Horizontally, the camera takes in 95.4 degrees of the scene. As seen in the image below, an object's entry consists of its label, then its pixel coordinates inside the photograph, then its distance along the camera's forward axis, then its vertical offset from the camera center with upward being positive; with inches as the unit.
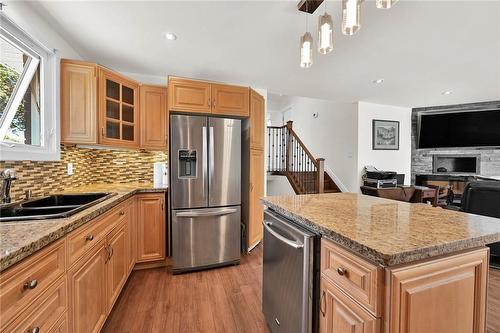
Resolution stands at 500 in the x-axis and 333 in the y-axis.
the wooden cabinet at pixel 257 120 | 117.7 +23.4
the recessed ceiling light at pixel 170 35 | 85.8 +48.7
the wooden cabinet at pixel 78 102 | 86.8 +23.3
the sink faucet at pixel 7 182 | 55.4 -5.3
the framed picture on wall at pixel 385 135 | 207.5 +27.8
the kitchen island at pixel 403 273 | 32.2 -16.9
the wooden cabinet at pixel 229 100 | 107.3 +30.5
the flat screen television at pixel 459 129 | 202.5 +33.7
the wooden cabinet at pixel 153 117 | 114.2 +23.1
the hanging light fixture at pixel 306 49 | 57.9 +29.6
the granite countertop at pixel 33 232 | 31.8 -12.4
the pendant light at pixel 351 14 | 44.9 +29.9
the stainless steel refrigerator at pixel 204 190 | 99.0 -12.4
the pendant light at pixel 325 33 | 51.0 +29.9
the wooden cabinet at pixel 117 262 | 68.2 -32.8
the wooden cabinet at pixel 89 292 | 47.3 -30.5
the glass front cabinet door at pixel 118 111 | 94.7 +23.7
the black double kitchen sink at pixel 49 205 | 49.4 -12.1
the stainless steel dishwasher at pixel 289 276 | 46.0 -26.1
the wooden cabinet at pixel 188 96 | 101.1 +30.3
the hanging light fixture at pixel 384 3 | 42.6 +30.6
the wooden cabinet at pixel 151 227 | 99.7 -29.0
